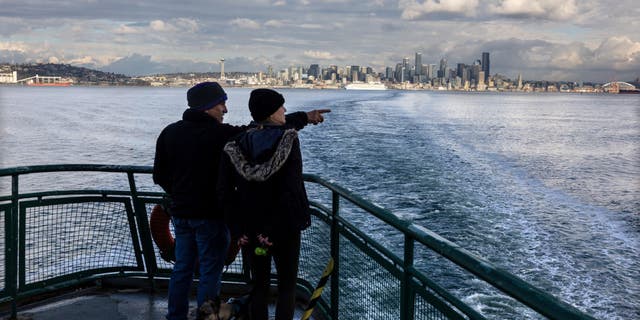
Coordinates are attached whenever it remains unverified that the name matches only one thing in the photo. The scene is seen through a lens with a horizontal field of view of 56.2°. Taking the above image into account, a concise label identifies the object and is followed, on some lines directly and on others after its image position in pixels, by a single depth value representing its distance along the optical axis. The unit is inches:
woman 131.9
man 151.2
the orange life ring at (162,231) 197.2
